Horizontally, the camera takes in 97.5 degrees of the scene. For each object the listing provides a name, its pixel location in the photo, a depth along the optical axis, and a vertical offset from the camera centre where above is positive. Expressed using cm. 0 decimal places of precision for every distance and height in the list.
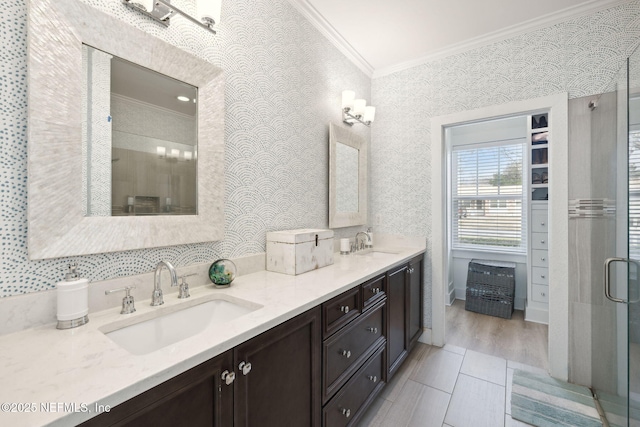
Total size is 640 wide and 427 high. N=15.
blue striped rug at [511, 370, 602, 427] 174 -126
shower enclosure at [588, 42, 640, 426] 140 -22
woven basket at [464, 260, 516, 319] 332 -89
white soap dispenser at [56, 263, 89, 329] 92 -29
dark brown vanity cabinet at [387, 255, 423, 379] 204 -78
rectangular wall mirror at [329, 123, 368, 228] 241 +35
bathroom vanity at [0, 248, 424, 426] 65 -44
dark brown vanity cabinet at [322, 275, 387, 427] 138 -80
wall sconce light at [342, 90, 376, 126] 249 +98
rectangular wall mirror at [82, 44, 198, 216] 107 +32
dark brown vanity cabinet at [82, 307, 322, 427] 71 -55
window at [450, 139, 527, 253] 369 +26
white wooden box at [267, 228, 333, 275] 168 -22
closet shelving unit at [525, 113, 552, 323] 314 -9
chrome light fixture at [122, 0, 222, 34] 120 +90
